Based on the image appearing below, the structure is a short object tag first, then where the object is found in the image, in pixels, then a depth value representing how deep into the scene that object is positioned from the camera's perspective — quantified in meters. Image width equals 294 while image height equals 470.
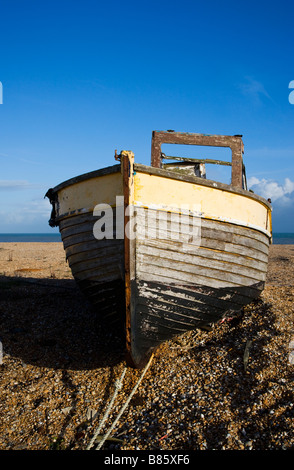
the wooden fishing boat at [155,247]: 3.62
